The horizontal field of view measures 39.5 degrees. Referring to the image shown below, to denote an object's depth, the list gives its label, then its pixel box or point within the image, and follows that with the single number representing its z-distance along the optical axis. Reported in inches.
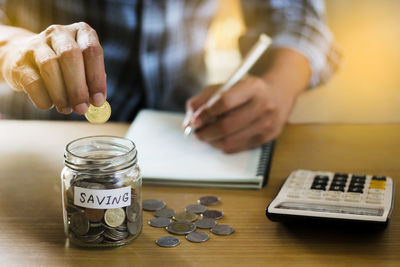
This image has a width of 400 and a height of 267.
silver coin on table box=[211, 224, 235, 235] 24.1
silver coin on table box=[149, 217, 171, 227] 24.9
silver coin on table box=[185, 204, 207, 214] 26.4
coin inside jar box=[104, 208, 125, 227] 22.1
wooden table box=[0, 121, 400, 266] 22.0
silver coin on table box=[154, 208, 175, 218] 25.9
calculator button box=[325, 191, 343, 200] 25.3
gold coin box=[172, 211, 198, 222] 25.4
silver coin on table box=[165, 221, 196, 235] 24.2
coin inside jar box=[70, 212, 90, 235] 22.4
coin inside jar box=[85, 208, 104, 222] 21.9
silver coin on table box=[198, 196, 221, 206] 27.3
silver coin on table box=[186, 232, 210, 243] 23.4
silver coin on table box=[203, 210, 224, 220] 25.7
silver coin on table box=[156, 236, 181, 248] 23.0
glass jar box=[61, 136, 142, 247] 22.0
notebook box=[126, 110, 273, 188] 29.7
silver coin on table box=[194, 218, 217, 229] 24.7
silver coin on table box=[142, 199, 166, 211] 26.7
